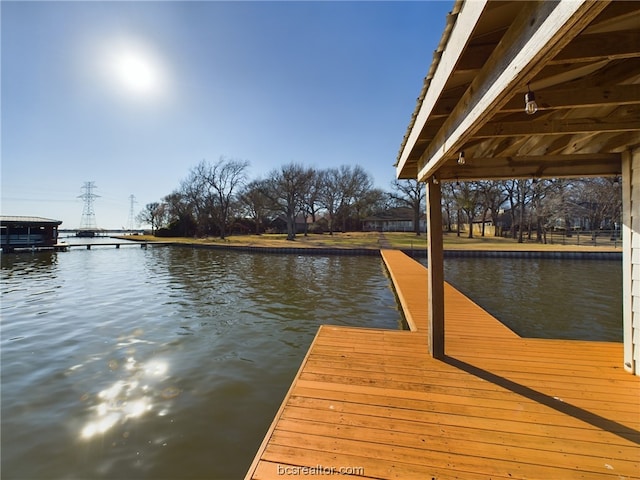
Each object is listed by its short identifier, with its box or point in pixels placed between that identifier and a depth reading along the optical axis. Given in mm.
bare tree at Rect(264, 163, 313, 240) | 30453
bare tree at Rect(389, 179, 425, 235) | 33969
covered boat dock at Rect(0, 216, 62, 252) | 21812
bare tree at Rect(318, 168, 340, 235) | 37781
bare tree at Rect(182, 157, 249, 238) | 34062
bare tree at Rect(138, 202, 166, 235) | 46231
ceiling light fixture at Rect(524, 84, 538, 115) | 1350
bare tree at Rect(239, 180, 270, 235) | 34009
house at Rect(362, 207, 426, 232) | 48772
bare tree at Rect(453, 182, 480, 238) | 27734
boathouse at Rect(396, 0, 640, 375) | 1229
